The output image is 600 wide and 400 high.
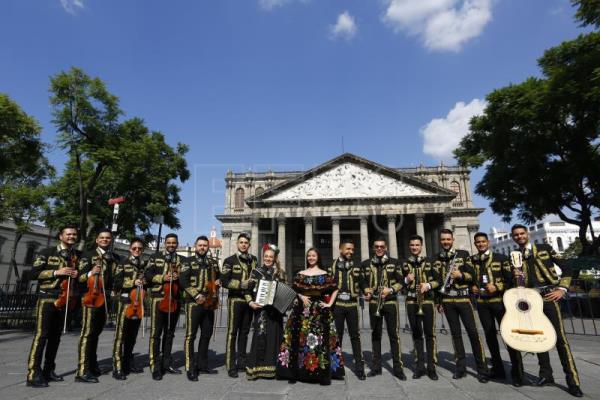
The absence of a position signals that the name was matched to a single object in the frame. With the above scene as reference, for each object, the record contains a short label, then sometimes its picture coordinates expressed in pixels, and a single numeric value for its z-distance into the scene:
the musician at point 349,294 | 6.08
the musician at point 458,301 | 5.95
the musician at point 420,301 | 6.03
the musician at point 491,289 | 6.01
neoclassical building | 35.84
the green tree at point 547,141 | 17.39
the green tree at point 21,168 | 13.28
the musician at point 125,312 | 6.08
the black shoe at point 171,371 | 6.29
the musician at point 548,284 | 5.21
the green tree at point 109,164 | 16.59
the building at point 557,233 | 73.88
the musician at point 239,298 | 6.21
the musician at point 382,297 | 6.16
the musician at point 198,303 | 6.21
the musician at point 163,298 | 6.14
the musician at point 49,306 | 5.41
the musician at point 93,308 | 5.67
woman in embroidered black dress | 5.57
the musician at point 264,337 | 5.80
